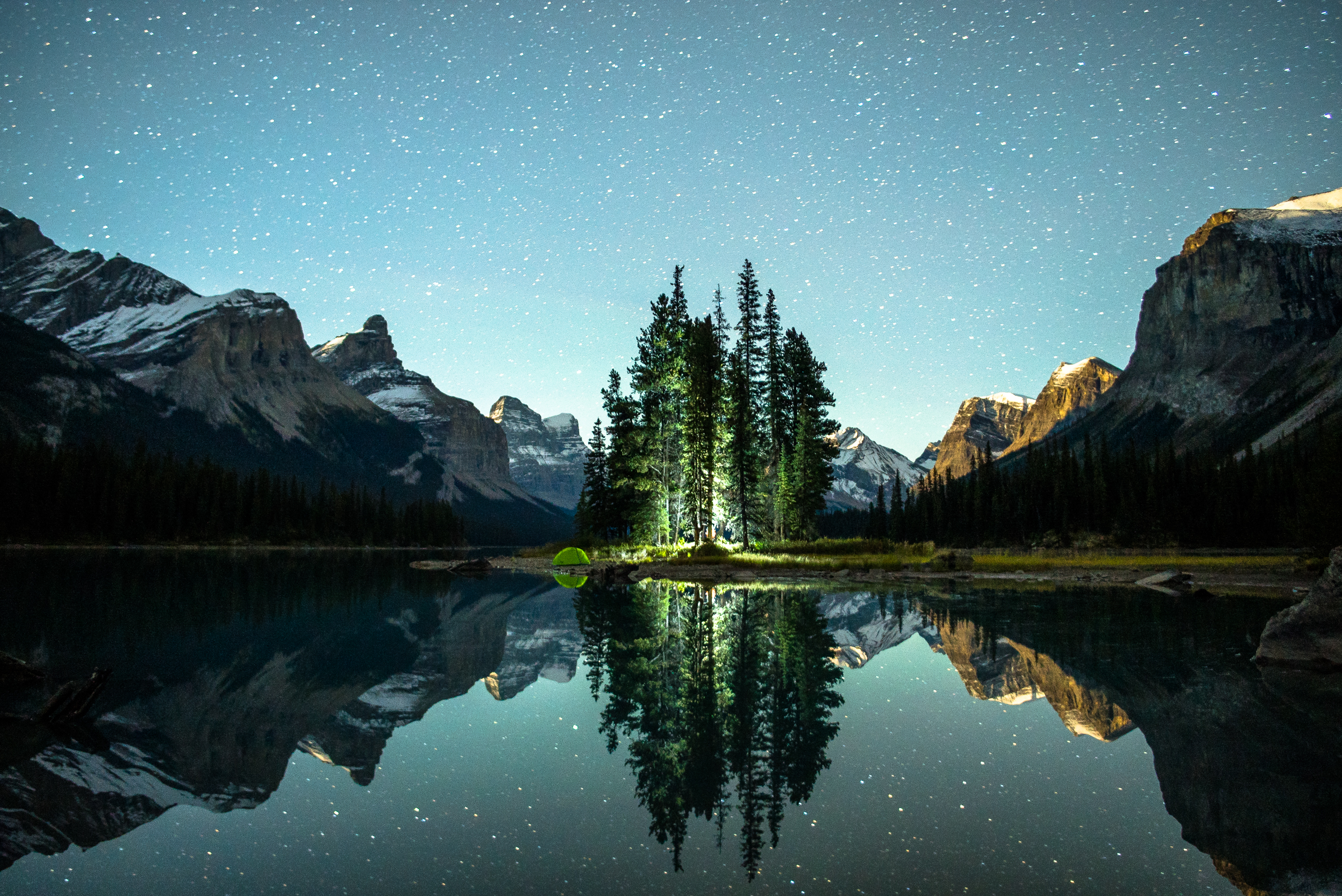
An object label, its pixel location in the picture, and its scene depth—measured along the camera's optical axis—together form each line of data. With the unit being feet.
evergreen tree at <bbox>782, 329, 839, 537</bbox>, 193.16
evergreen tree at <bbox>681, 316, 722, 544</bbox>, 154.10
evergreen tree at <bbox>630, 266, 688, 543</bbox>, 161.58
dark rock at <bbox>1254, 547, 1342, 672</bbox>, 46.52
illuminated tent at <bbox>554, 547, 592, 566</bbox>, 193.36
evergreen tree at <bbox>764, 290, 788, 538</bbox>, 198.70
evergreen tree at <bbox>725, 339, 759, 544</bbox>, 162.20
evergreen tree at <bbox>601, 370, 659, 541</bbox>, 165.99
